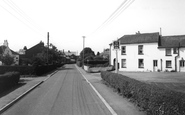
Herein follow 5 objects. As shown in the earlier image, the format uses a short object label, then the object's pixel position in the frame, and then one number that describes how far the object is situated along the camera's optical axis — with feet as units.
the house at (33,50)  204.44
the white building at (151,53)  102.27
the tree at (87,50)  346.48
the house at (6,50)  167.71
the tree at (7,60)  124.77
